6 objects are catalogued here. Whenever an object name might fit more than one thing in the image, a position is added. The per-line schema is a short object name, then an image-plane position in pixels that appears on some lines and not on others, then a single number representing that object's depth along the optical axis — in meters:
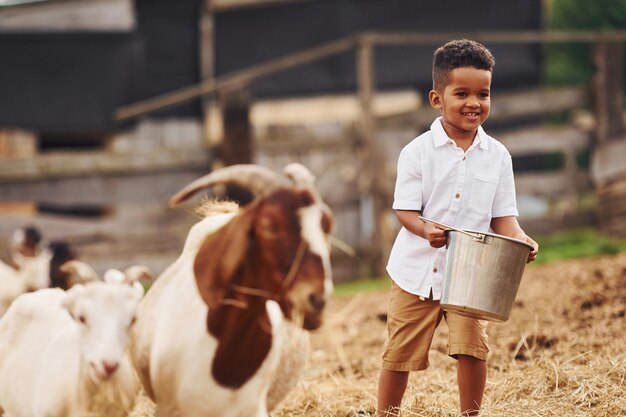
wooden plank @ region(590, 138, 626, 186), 11.23
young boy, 4.33
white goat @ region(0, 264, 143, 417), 4.13
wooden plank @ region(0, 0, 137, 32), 15.09
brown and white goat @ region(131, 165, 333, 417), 3.60
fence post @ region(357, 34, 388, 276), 10.73
